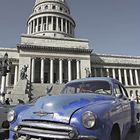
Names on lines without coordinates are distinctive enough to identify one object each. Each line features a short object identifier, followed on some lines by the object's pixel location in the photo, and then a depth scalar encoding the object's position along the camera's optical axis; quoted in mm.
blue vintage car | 2951
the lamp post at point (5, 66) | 18922
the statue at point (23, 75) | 33750
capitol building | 45500
